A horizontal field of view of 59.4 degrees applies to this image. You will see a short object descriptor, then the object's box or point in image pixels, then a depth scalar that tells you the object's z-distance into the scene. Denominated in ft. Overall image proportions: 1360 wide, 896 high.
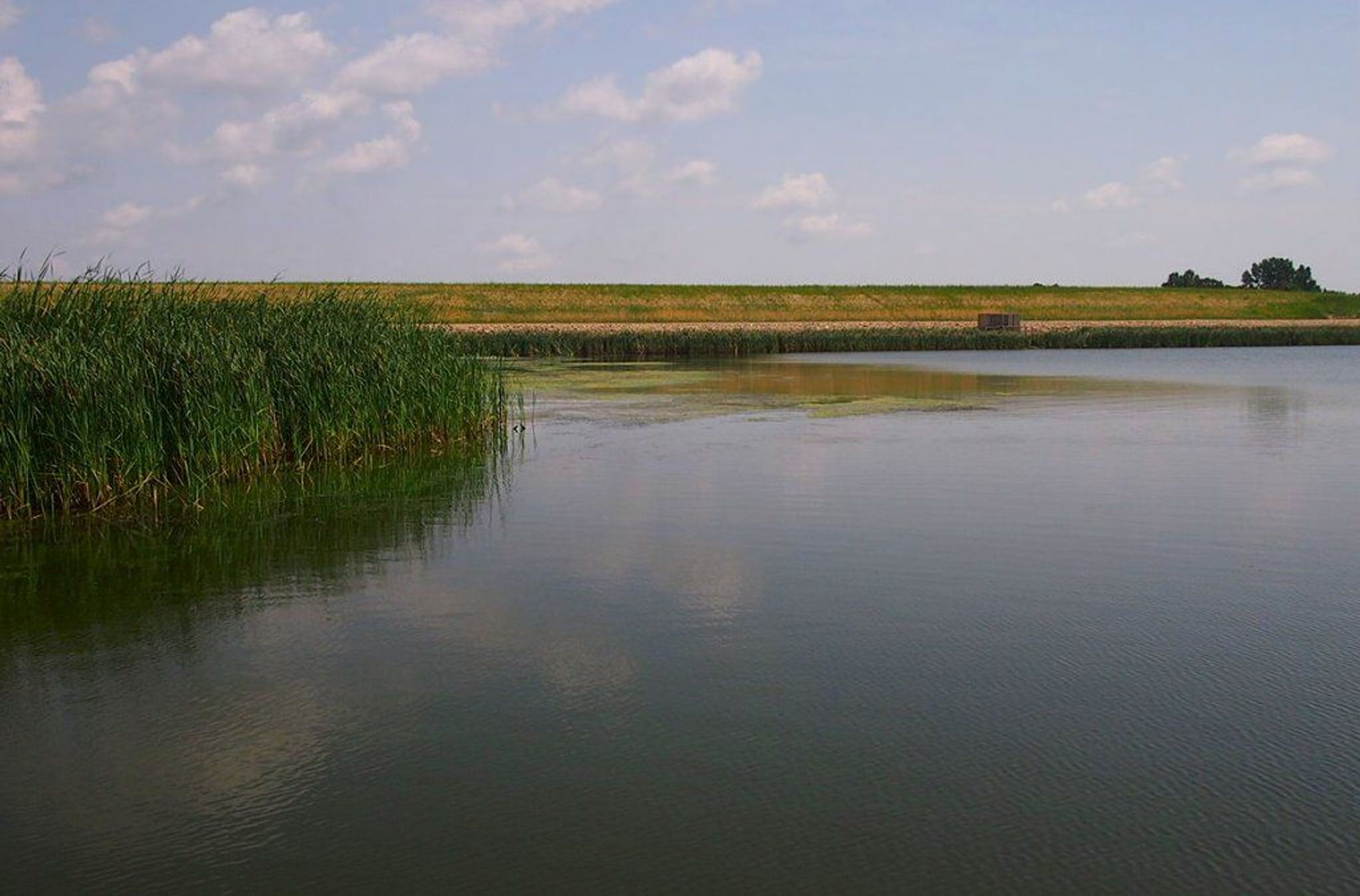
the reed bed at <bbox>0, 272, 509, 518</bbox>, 26.99
